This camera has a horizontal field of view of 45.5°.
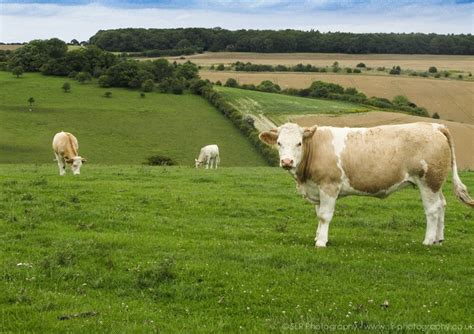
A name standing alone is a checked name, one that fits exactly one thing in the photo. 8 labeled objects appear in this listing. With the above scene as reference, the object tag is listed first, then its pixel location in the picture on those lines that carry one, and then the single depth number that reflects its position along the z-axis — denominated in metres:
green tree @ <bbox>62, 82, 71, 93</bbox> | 91.12
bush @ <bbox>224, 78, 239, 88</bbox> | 108.31
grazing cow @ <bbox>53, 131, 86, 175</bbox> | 27.14
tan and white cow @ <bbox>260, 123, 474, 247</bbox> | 12.37
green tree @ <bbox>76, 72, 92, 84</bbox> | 97.75
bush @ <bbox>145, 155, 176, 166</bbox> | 56.21
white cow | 43.88
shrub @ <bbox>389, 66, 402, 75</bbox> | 124.62
